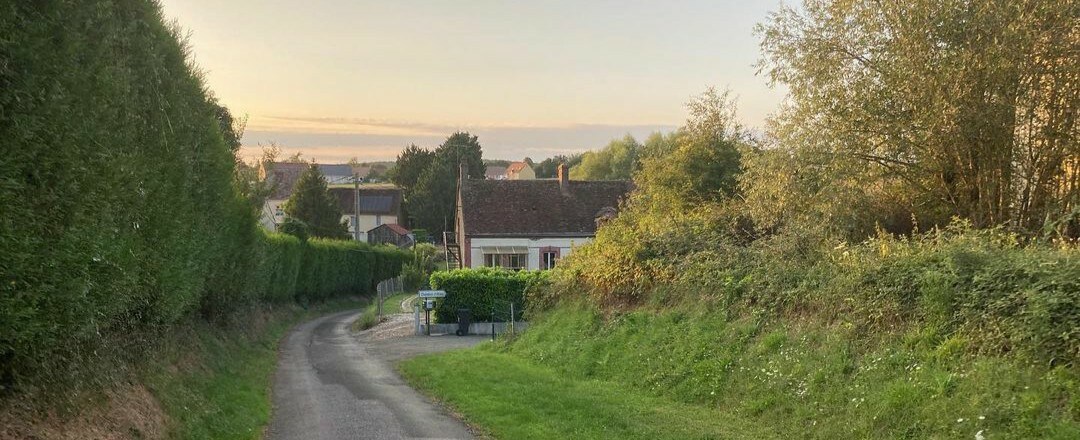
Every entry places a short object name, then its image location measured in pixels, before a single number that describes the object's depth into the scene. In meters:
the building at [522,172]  130.38
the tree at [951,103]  12.02
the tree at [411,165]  111.88
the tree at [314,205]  61.00
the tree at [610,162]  81.19
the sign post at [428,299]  28.58
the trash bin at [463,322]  29.61
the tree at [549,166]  130.88
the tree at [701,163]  25.38
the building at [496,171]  184.38
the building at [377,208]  102.19
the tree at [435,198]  93.75
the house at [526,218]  48.09
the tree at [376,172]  157.25
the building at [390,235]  90.62
